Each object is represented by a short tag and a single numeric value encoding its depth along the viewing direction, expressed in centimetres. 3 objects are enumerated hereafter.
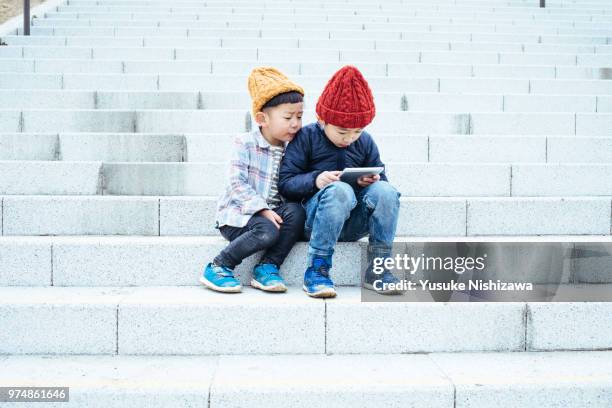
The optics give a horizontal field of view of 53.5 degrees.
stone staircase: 261
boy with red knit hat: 300
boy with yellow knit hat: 306
